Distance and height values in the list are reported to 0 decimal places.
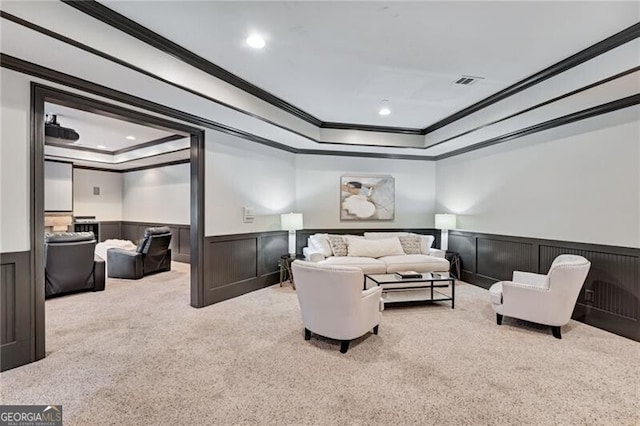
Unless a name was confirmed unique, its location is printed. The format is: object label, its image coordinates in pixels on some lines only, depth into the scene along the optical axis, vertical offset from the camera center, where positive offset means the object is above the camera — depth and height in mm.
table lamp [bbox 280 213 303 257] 5641 -156
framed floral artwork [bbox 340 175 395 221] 6496 +318
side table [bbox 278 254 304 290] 5617 -947
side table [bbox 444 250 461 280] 6043 -946
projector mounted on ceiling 4824 +1245
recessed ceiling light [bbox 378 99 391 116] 4445 +1562
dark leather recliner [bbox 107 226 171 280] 6039 -893
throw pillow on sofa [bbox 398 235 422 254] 6000 -604
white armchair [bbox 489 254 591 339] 3268 -899
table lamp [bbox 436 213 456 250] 6086 -219
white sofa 5219 -728
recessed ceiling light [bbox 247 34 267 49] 2742 +1525
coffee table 4262 -1140
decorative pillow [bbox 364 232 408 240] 6228 -448
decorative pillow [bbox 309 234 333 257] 5658 -571
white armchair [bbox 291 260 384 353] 2864 -844
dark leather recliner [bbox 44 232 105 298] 4738 -832
